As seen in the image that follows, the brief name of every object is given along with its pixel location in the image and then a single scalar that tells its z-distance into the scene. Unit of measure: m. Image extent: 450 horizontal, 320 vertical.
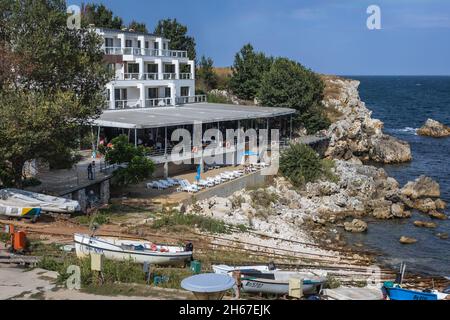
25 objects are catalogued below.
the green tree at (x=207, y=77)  74.06
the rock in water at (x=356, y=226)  35.75
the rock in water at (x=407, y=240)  33.88
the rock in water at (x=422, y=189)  44.25
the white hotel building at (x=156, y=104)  39.72
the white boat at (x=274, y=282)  18.89
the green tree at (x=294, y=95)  57.88
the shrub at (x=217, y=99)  64.24
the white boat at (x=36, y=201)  26.05
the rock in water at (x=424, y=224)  37.38
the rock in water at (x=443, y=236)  34.78
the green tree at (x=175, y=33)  79.12
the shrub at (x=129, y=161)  32.53
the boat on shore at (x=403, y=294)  19.23
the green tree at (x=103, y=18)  69.60
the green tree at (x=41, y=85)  25.25
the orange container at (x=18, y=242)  20.50
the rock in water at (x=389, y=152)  62.53
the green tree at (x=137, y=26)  78.87
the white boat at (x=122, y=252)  20.61
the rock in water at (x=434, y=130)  85.75
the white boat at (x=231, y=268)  19.57
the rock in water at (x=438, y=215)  39.41
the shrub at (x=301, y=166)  43.88
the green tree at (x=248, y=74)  67.69
